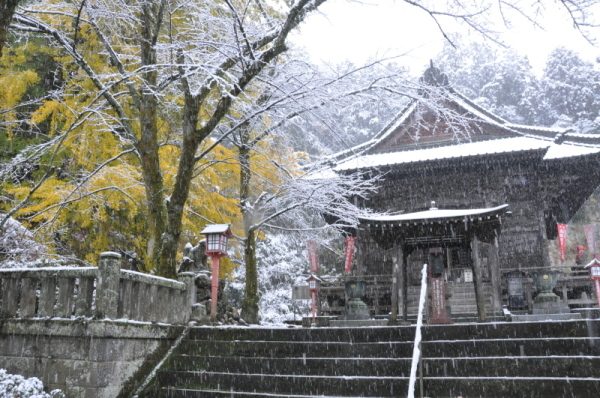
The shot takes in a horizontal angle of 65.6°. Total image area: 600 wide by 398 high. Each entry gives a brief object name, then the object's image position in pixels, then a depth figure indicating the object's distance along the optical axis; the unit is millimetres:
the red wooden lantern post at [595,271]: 13586
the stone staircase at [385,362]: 6188
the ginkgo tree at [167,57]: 8492
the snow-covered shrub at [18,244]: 10555
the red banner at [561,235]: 18953
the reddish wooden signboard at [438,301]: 10125
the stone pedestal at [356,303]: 13109
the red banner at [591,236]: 24300
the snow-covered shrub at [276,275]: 26359
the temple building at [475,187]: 15445
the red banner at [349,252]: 17992
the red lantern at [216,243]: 9977
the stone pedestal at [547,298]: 11938
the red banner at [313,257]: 18438
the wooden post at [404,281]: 10670
